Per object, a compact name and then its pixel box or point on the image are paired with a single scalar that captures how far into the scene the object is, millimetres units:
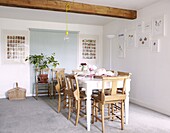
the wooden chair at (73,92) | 3277
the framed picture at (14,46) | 5637
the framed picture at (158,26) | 4113
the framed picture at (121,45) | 5609
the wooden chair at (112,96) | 2955
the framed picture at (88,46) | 6652
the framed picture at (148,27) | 4484
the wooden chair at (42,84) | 5766
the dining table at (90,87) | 3102
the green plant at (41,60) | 5785
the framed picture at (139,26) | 4773
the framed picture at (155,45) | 4254
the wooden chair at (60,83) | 4176
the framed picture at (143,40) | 4574
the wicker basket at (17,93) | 5398
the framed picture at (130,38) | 5105
